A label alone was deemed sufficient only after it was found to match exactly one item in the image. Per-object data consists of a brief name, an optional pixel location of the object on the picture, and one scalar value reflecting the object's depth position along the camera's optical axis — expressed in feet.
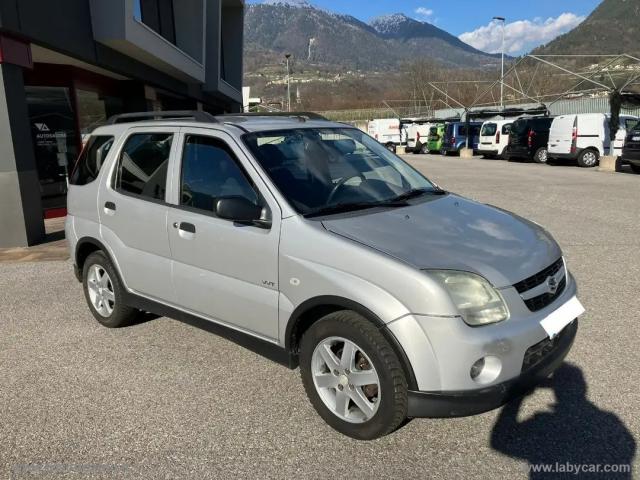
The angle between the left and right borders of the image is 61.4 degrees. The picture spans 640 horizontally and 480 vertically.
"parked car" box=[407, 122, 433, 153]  117.29
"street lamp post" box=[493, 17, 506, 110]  149.22
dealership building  25.94
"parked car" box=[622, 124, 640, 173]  51.62
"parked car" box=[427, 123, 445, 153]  110.32
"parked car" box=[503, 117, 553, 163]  73.36
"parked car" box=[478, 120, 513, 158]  84.89
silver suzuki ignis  8.49
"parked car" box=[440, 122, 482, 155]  102.68
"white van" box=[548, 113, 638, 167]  64.18
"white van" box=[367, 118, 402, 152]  128.36
